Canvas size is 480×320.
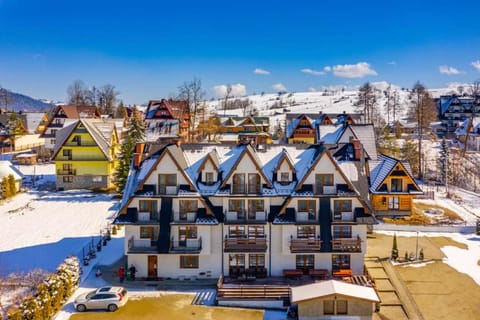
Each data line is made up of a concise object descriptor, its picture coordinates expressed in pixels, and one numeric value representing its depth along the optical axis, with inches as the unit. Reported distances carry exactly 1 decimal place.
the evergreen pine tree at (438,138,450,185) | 2323.1
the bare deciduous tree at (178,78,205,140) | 3745.1
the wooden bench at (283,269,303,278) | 1154.7
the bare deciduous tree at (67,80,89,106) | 5049.2
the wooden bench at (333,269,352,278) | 1154.8
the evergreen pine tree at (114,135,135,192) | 2031.3
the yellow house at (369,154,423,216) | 1732.3
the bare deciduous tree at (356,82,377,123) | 3818.9
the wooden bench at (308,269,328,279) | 1154.0
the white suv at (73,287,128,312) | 990.2
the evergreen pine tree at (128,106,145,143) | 2361.0
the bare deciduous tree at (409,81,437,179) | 2517.2
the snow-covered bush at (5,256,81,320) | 858.8
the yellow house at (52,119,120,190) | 2253.9
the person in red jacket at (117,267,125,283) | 1150.3
